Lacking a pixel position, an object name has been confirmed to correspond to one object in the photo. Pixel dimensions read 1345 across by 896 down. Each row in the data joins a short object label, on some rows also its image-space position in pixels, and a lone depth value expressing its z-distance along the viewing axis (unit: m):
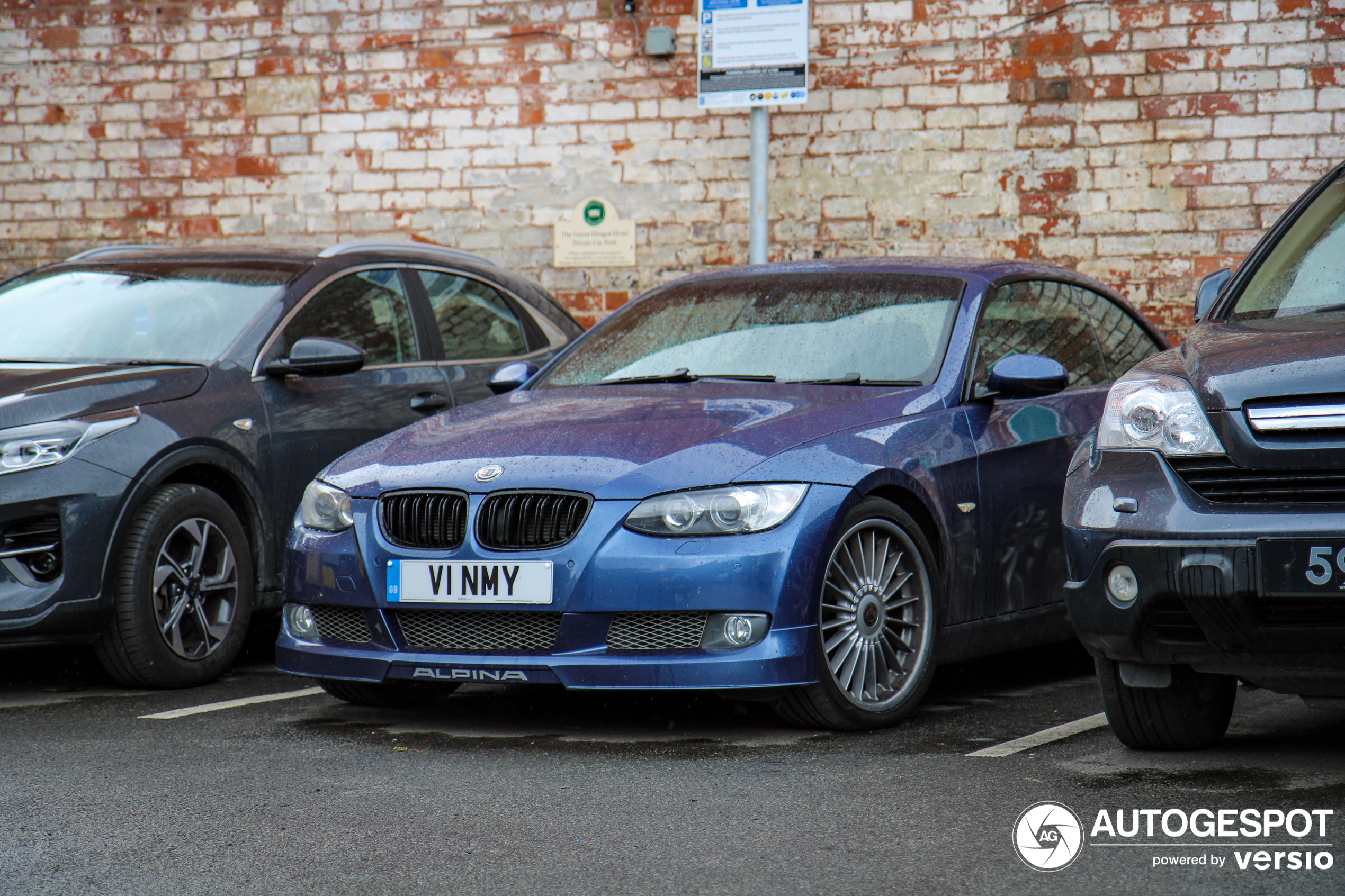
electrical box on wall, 12.16
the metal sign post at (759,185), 10.41
